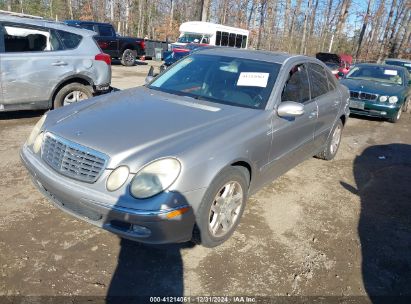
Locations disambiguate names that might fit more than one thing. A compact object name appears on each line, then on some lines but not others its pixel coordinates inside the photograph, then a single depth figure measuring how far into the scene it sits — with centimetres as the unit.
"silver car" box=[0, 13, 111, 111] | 577
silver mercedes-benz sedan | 259
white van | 2120
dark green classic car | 890
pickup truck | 1705
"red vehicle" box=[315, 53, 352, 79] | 1659
